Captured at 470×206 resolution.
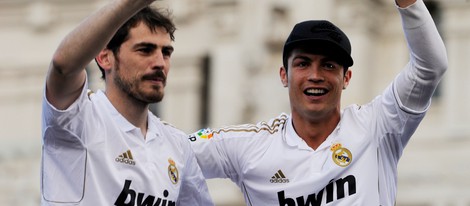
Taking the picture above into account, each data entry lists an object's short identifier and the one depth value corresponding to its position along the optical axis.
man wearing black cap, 10.47
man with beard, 10.10
